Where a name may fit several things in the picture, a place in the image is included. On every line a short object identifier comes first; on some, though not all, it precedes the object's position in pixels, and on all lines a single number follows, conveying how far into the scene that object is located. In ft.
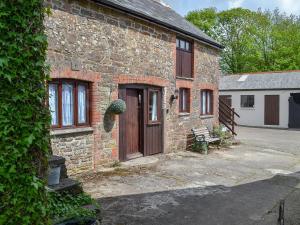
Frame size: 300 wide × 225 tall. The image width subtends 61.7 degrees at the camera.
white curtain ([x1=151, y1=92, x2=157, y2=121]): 30.43
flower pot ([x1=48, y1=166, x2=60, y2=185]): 12.22
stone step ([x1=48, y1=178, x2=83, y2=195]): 12.09
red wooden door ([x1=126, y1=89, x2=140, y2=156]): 27.35
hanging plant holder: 24.20
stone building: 21.02
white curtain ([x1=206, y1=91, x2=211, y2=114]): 40.97
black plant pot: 9.83
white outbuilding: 61.92
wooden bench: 34.05
